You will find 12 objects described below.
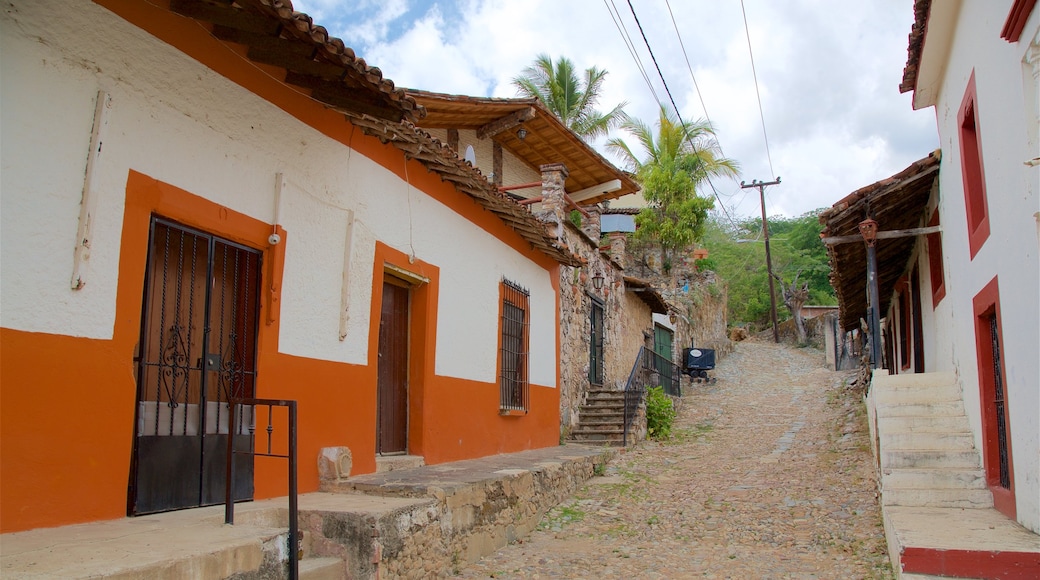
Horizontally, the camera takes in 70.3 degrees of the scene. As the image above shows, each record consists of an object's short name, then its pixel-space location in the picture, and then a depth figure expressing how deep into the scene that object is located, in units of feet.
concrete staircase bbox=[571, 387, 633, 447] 40.68
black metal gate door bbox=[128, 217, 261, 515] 14.44
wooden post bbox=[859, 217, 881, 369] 26.66
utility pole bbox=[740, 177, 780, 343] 103.45
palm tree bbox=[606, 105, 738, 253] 80.64
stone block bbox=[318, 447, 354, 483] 18.84
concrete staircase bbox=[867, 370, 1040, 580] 15.00
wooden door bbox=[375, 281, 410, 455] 23.58
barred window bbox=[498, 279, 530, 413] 31.42
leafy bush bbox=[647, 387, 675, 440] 43.88
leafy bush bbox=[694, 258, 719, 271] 91.37
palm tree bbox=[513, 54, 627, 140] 75.46
